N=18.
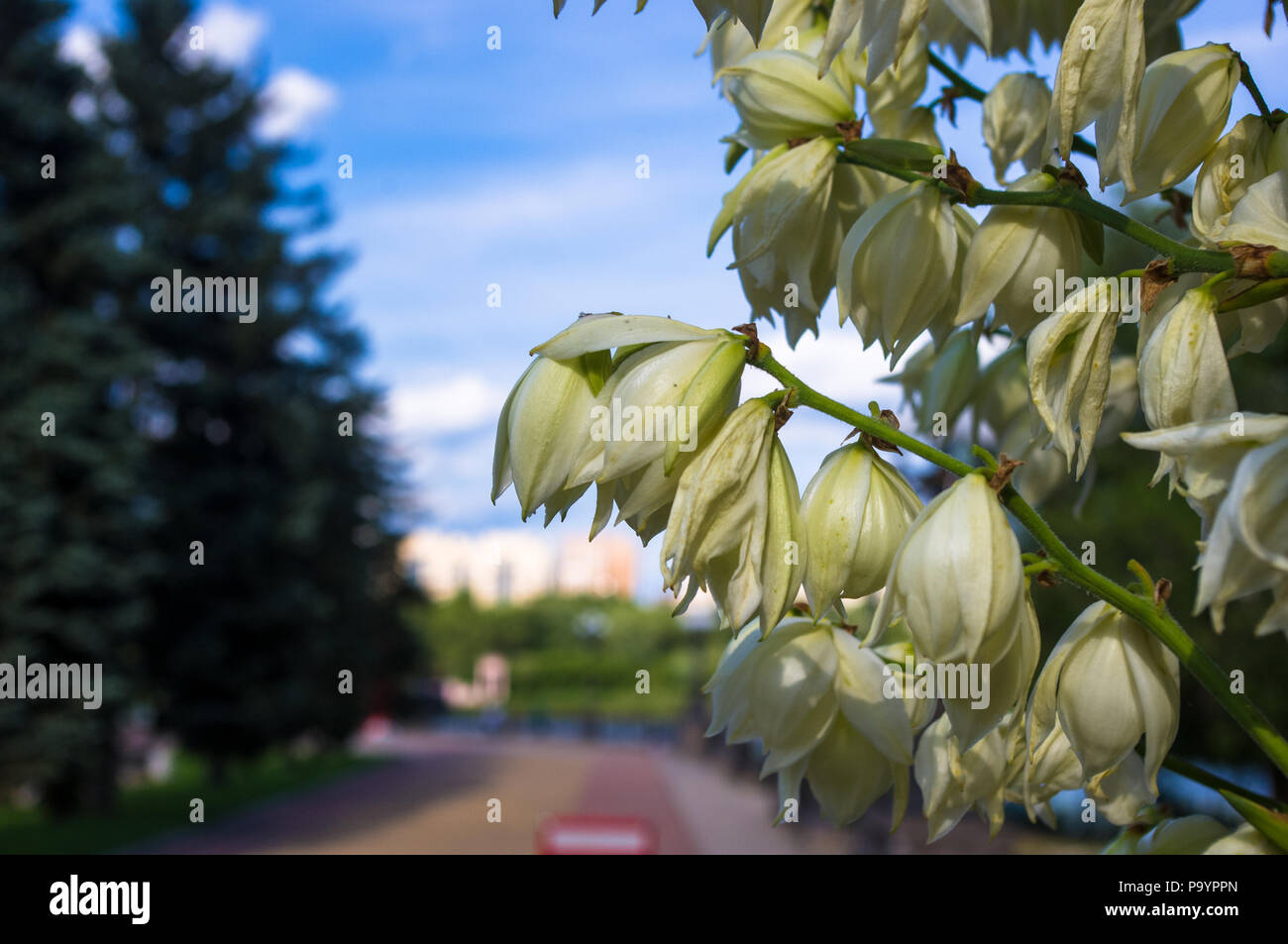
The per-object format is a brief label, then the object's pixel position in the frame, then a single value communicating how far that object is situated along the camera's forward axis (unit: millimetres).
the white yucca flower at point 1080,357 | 596
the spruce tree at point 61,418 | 10664
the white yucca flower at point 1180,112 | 664
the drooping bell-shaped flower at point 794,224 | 710
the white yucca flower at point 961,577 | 538
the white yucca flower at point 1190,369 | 560
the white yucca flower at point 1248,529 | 439
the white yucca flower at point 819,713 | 670
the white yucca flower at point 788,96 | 740
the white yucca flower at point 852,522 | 600
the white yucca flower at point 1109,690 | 621
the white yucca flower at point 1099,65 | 611
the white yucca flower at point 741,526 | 554
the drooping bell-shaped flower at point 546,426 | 576
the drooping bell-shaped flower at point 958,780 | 714
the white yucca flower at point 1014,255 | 681
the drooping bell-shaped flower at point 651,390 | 550
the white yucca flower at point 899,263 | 675
